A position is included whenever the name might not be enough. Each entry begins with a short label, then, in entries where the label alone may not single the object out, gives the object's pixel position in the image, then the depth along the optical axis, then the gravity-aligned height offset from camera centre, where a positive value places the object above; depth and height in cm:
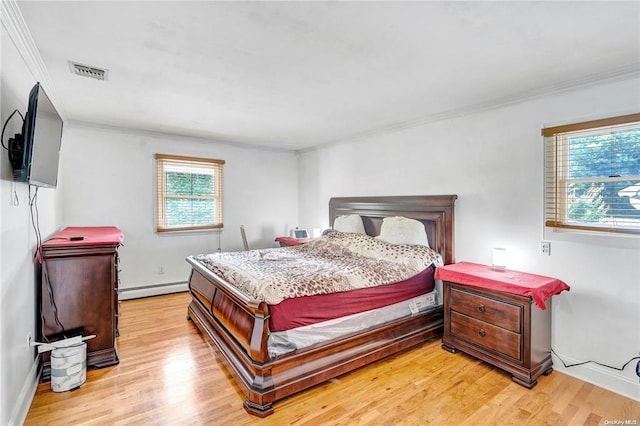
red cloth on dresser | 253 -24
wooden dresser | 245 -68
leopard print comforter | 246 -56
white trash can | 230 -118
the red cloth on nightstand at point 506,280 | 241 -59
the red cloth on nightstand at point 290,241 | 509 -50
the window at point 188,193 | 475 +28
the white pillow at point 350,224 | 443 -19
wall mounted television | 177 +40
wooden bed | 216 -109
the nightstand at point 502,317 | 244 -91
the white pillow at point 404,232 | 363 -25
